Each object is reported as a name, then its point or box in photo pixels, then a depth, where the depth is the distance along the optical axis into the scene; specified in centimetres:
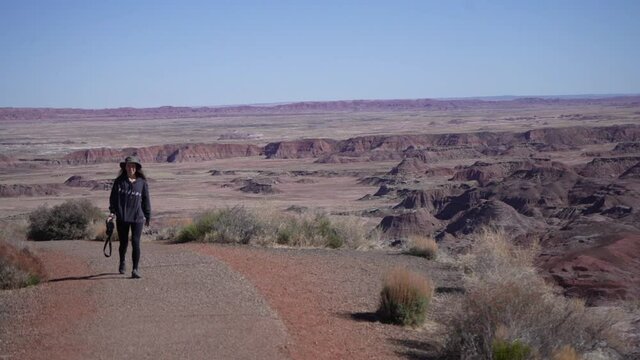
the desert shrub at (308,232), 1559
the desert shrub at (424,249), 1556
